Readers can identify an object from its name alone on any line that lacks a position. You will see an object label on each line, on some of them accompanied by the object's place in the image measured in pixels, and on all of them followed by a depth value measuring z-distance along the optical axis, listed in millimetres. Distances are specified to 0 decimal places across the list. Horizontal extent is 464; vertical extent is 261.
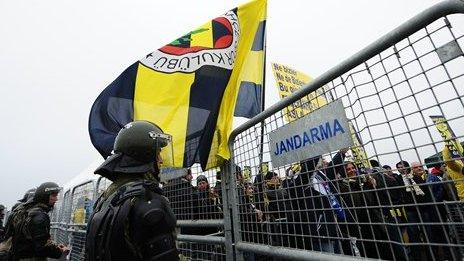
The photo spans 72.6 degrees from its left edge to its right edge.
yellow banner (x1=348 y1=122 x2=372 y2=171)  1558
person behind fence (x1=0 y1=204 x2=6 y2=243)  10370
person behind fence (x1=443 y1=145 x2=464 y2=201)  1177
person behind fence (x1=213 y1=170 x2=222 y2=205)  3094
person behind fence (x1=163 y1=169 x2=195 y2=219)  3523
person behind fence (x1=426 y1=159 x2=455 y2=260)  1232
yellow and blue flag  3494
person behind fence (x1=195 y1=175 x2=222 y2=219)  3193
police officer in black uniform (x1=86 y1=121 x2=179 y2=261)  1861
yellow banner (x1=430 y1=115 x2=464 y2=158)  1222
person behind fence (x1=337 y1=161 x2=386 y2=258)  1562
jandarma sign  1685
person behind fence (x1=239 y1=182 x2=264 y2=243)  2477
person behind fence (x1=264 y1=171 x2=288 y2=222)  2182
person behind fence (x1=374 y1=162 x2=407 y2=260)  1383
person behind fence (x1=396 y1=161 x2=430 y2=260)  1308
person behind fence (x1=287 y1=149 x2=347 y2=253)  1774
